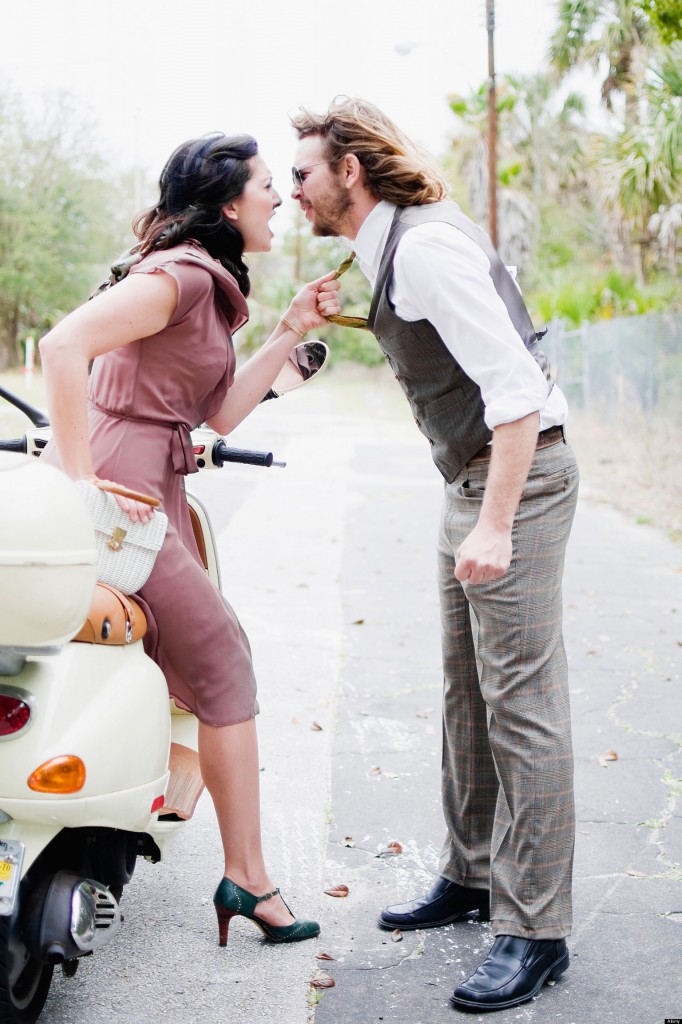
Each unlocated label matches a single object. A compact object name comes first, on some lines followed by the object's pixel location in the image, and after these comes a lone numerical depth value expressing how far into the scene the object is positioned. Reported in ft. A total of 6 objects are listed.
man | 8.28
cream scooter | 6.41
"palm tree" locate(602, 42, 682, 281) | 38.19
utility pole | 66.09
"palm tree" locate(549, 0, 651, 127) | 65.00
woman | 8.18
